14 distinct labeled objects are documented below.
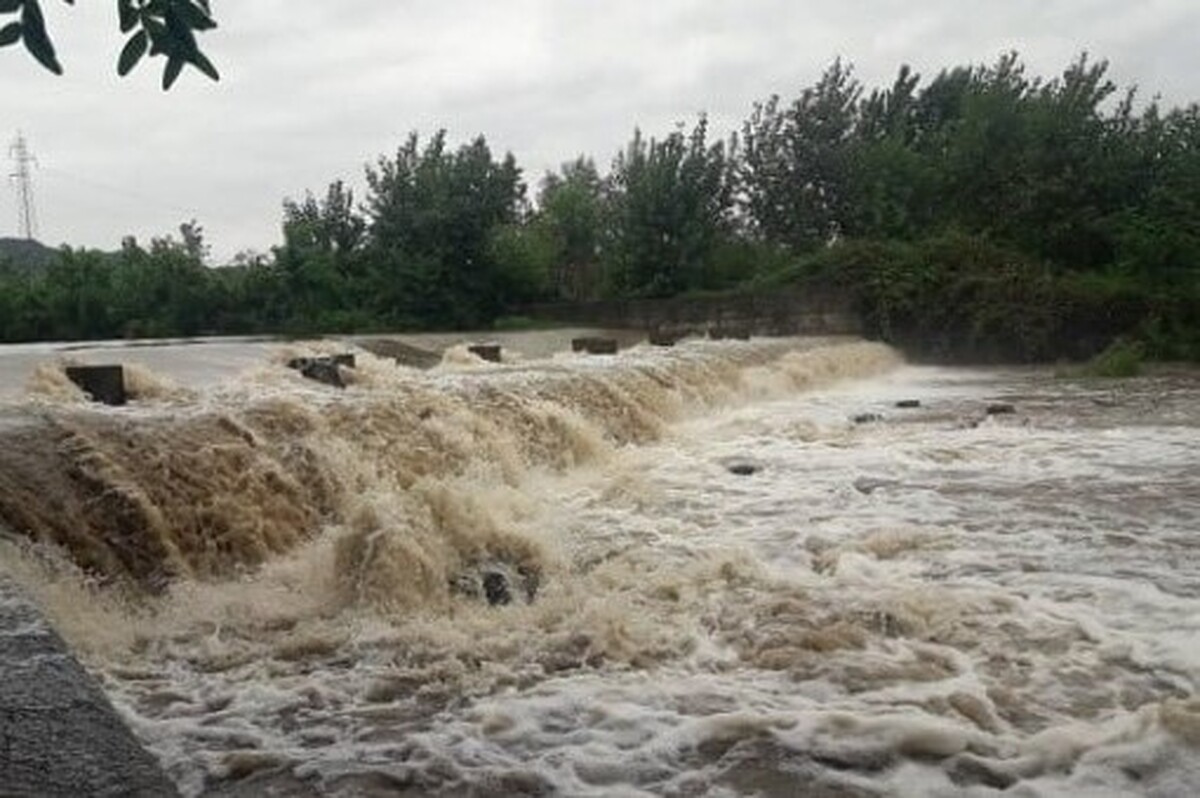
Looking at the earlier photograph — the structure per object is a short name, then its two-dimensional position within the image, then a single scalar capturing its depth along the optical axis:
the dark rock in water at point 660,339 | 18.27
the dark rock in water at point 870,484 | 7.90
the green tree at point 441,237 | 26.02
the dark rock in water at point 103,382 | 7.50
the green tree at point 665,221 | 27.03
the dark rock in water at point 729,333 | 22.84
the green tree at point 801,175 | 31.91
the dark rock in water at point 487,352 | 13.81
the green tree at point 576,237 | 31.53
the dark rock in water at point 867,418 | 12.26
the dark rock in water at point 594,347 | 15.98
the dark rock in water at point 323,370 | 9.58
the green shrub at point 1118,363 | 18.62
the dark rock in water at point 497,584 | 5.18
